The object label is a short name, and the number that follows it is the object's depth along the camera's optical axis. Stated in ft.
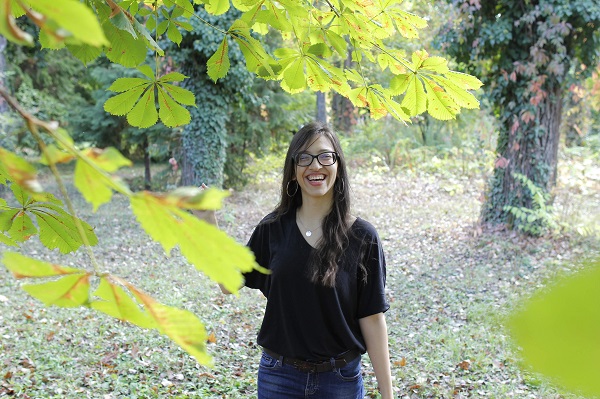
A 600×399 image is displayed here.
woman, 7.14
